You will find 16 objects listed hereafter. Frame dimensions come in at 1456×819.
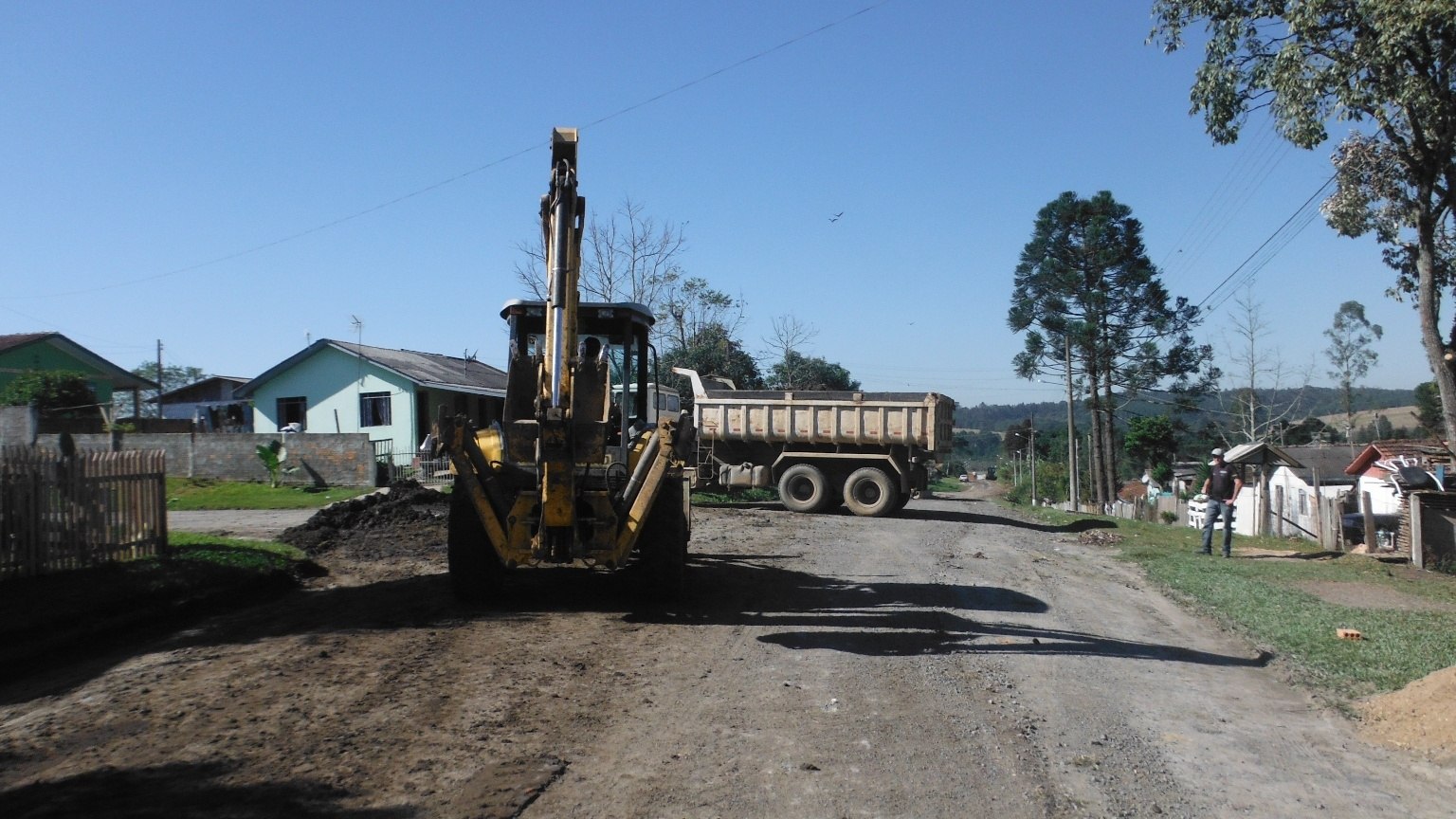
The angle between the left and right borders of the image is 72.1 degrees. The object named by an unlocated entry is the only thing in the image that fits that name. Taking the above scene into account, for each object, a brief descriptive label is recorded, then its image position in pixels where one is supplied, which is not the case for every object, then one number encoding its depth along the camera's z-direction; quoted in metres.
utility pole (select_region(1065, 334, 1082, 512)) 39.50
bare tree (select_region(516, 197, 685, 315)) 32.57
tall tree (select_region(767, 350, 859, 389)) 43.75
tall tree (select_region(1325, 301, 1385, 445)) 59.91
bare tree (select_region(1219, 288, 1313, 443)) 46.09
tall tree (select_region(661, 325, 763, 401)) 36.44
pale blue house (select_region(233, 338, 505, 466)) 32.25
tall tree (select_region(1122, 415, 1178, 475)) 57.91
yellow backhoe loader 8.97
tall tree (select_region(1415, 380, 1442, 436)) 50.12
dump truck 22.62
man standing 16.50
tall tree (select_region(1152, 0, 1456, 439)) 14.78
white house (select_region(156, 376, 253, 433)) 42.22
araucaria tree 43.69
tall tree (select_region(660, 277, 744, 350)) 36.28
